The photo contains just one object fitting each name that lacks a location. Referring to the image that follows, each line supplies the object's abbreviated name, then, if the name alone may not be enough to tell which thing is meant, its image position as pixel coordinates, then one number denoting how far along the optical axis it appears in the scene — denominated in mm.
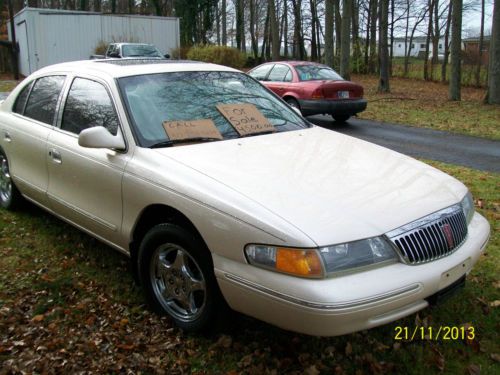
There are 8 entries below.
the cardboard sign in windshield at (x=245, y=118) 3936
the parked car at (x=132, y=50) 22188
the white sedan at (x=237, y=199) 2588
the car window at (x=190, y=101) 3646
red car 12281
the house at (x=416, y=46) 85375
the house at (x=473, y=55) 27828
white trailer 28281
